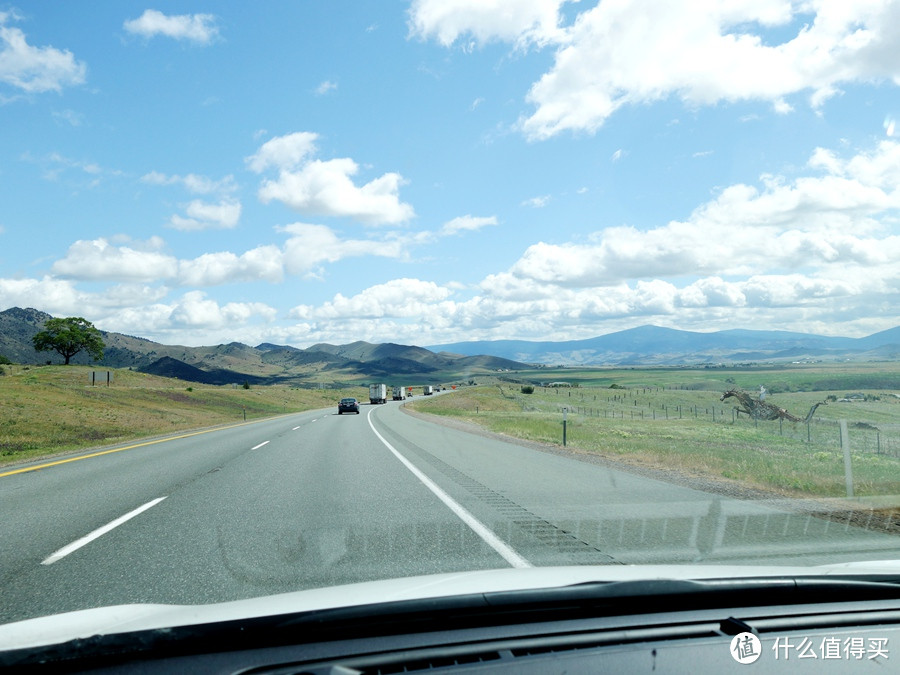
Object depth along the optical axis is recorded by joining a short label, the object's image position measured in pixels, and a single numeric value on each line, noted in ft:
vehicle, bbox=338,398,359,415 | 175.83
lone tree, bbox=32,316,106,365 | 333.99
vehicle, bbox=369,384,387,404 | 288.30
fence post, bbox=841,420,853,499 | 34.84
